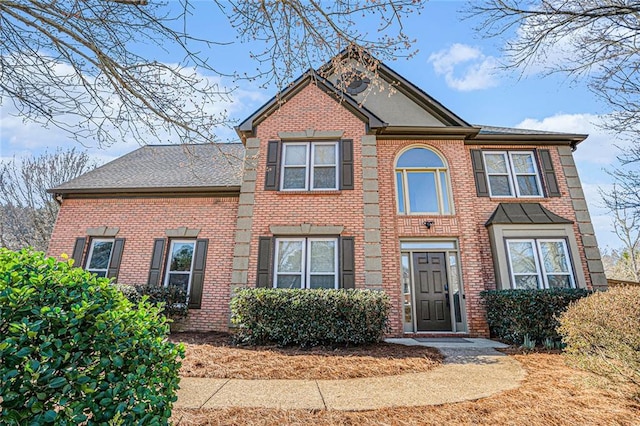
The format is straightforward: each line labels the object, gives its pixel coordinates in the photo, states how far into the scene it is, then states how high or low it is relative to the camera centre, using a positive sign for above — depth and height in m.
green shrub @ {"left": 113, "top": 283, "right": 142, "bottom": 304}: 7.99 +0.17
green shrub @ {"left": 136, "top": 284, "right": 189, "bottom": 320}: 8.34 +0.04
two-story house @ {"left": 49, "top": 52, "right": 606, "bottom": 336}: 8.34 +2.40
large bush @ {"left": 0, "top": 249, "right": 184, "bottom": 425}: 1.62 -0.31
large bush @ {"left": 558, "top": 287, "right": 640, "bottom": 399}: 3.67 -0.36
